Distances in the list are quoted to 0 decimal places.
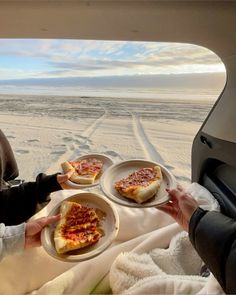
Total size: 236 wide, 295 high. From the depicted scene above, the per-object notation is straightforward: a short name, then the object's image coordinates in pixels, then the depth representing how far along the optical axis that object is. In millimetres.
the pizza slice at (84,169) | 979
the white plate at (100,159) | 994
